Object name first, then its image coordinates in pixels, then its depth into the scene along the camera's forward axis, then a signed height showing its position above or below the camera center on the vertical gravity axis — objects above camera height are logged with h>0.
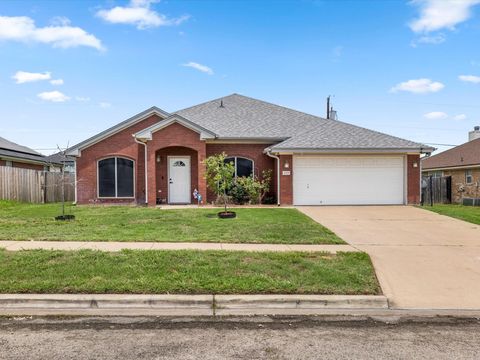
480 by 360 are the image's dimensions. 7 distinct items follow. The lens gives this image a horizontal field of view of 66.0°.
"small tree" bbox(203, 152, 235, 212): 13.29 +0.38
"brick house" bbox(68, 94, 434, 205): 17.31 +0.96
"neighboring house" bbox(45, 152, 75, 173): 28.92 +1.57
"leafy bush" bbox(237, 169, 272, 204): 17.47 -0.43
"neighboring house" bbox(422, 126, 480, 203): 24.88 +0.71
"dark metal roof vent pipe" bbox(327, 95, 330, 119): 38.12 +7.87
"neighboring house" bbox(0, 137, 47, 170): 23.14 +1.75
